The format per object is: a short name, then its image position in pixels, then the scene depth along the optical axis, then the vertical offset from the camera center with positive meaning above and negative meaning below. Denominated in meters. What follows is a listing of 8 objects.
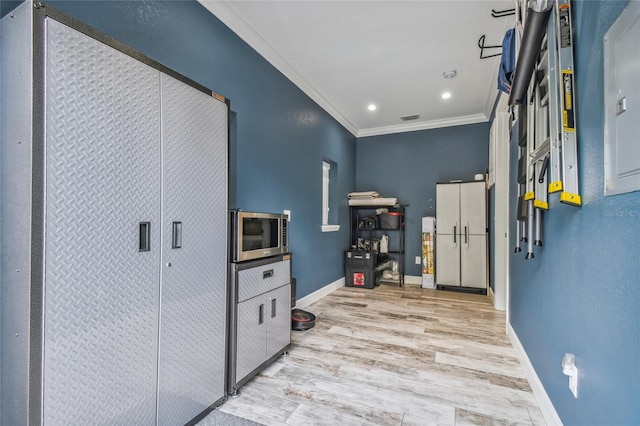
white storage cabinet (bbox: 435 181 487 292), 4.73 -0.28
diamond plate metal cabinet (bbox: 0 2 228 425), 1.05 -0.06
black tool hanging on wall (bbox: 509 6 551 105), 1.44 +0.86
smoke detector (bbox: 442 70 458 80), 3.59 +1.67
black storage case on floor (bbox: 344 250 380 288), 4.93 -0.83
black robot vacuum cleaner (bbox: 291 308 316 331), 3.04 -1.03
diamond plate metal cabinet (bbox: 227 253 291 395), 1.92 -0.68
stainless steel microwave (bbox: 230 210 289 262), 1.96 -0.13
